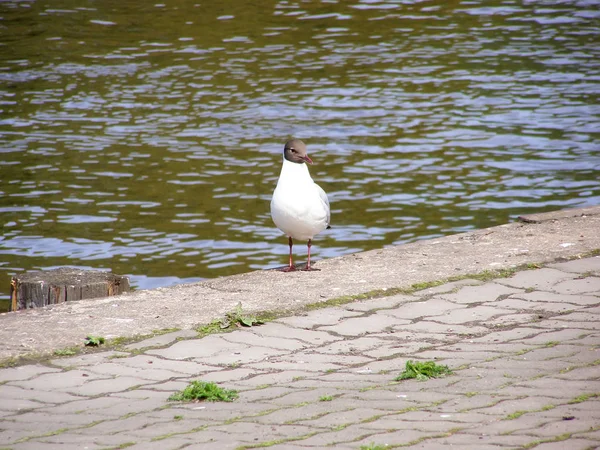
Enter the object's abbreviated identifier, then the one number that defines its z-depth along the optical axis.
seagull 14.51
